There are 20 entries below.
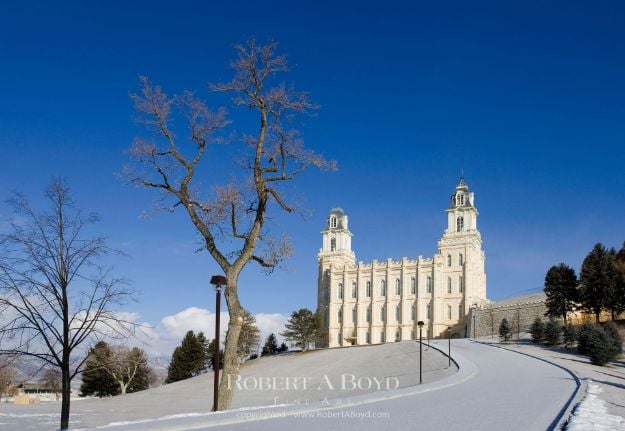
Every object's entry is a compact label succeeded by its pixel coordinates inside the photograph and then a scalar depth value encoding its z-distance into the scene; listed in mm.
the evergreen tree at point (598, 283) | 58688
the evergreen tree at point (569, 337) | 51875
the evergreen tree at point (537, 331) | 58500
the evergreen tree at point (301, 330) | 78375
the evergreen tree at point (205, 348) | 73500
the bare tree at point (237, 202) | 17219
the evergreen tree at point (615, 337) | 42438
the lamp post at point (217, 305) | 15596
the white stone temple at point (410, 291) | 89062
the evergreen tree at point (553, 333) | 54625
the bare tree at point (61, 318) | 14750
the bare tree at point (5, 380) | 14083
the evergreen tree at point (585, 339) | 45500
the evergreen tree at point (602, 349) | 40719
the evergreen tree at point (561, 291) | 65062
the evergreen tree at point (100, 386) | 62206
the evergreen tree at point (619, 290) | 58562
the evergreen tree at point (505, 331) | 61219
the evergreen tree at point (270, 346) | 83688
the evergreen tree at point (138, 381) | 63594
